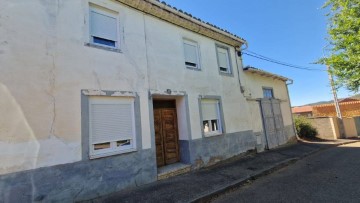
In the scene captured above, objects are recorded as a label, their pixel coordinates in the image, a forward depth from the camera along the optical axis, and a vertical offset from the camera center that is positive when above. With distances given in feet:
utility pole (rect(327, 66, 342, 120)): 56.60 +3.61
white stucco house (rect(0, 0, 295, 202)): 13.51 +3.51
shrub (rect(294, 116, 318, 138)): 48.08 -2.37
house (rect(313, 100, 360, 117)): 82.28 +3.40
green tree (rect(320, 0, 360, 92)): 37.04 +14.11
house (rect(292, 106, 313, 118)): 106.83 +5.31
